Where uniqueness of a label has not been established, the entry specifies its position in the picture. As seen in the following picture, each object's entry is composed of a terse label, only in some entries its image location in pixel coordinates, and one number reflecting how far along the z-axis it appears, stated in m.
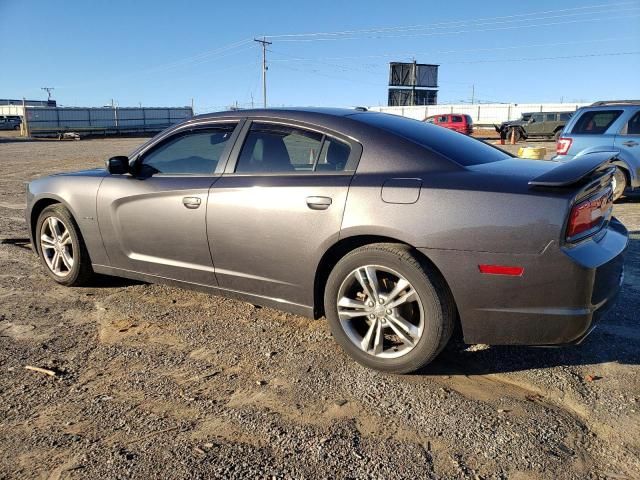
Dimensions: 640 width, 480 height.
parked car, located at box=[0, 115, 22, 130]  53.84
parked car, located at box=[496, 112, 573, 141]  31.69
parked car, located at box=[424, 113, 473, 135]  32.25
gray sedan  2.71
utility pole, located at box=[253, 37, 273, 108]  57.97
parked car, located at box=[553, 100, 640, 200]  8.73
